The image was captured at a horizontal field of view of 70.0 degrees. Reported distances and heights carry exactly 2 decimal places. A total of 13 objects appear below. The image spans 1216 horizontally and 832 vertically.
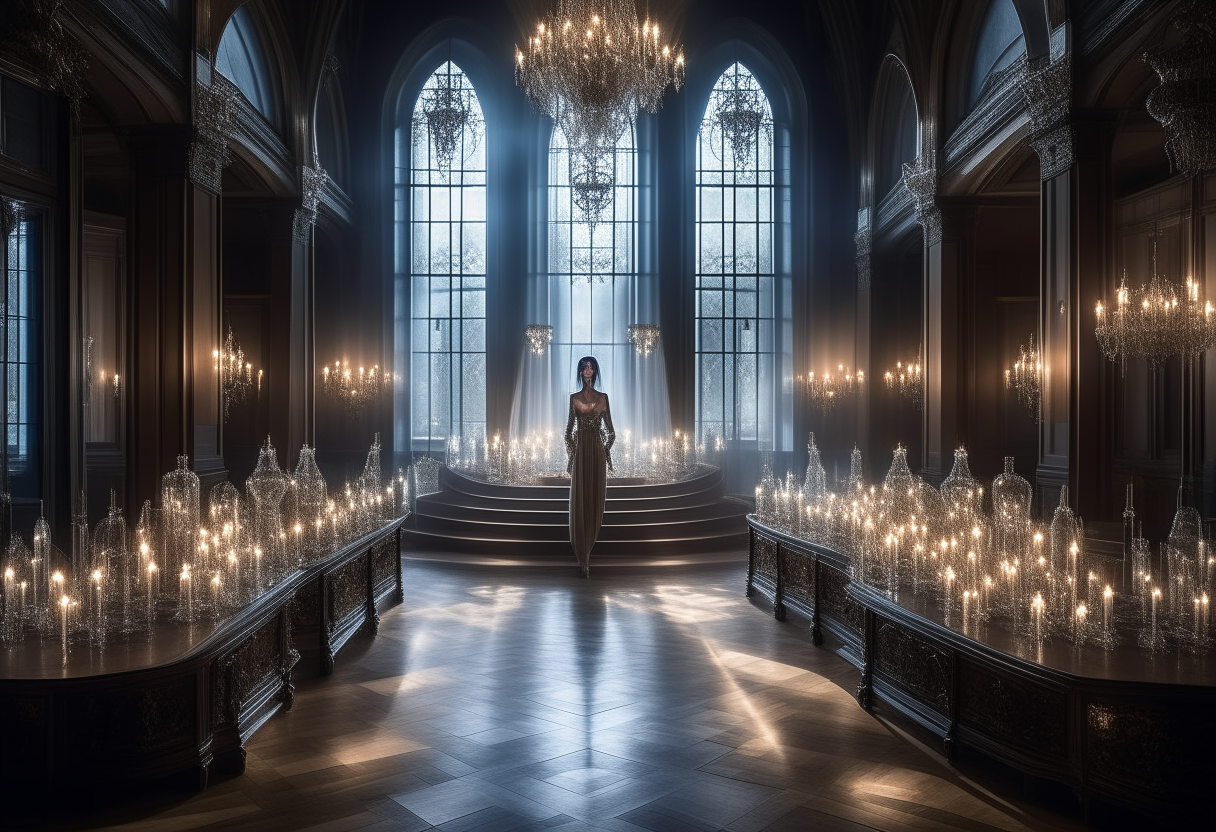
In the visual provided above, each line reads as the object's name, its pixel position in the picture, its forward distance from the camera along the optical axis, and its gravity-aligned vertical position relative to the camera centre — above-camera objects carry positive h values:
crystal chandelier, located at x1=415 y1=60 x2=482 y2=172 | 19.50 +7.03
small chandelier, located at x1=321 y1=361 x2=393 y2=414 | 17.73 +0.61
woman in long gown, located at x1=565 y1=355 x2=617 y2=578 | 11.06 -0.60
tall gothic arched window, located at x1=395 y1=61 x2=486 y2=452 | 19.72 +3.37
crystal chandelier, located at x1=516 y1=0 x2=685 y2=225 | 9.75 +4.04
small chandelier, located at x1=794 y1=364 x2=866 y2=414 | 18.86 +0.52
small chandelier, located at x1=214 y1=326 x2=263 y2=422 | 12.32 +0.60
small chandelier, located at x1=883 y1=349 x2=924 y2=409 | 16.64 +0.58
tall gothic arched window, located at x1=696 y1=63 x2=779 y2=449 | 19.94 +3.21
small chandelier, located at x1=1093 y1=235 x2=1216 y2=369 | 7.63 +0.77
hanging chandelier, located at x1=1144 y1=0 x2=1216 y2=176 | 5.71 +2.14
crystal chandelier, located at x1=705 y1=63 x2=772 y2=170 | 19.55 +7.04
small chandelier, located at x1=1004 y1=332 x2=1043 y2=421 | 13.92 +0.52
